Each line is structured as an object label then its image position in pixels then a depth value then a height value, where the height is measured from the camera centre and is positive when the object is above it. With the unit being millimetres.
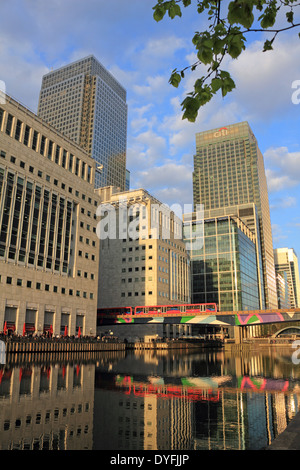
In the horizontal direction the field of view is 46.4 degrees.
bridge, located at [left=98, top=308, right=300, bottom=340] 98438 +3045
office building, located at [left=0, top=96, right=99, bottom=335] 73062 +22320
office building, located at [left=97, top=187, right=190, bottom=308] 134125 +28189
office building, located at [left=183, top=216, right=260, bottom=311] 185875 +33383
